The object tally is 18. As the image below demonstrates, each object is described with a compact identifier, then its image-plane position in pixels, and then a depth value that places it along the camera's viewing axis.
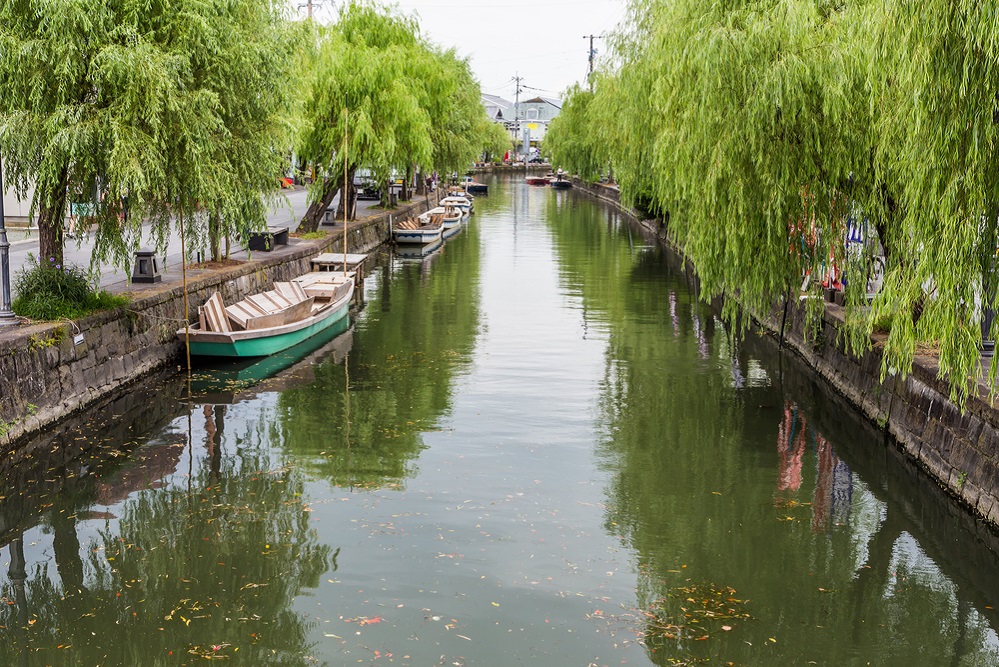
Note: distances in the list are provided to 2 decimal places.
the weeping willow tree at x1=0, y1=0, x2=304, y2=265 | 16.25
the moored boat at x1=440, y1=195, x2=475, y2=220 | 60.06
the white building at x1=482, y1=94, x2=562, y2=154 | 166.12
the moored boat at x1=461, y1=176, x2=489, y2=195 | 89.92
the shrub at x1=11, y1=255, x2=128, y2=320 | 16.28
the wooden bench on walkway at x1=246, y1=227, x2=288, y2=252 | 29.09
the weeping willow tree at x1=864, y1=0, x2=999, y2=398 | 9.89
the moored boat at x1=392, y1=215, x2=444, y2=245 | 44.69
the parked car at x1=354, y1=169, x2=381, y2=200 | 54.84
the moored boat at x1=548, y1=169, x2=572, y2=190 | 101.12
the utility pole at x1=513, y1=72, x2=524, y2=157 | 160.88
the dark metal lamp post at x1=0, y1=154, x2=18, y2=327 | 15.59
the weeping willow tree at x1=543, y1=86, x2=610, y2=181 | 68.61
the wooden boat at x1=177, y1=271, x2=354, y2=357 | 20.03
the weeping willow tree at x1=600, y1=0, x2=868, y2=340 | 15.40
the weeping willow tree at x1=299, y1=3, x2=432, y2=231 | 34.06
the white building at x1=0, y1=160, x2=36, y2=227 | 33.44
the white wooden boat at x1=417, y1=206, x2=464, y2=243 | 49.78
